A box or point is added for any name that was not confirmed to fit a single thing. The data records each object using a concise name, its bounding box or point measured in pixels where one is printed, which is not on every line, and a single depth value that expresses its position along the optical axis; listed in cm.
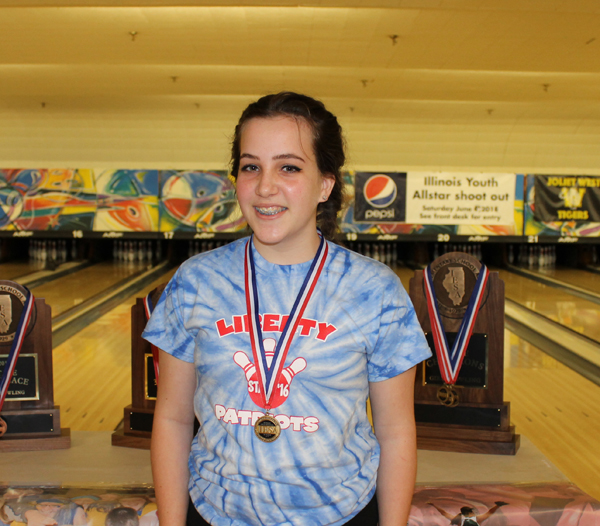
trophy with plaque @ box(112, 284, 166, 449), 194
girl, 100
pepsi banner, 771
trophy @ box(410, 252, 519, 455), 194
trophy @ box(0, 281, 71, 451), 188
